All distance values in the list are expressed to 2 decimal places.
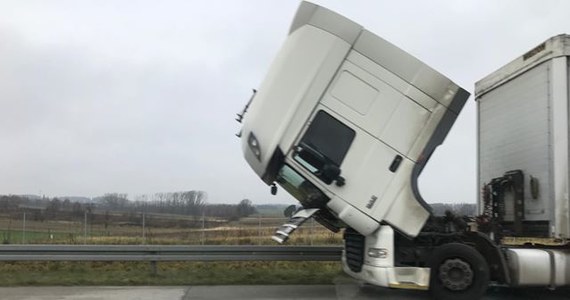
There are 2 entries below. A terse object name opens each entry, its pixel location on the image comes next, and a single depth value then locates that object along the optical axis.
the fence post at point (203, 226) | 19.86
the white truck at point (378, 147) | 7.79
